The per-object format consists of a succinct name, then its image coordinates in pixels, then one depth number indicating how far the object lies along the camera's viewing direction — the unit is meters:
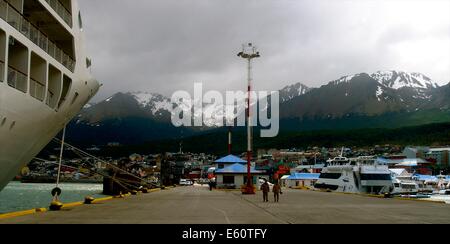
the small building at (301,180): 89.19
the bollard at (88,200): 24.94
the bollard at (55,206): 19.61
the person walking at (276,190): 28.67
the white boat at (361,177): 55.50
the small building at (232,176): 60.81
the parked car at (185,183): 100.06
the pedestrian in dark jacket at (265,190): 27.84
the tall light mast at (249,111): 42.24
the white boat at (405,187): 62.38
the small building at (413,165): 134.50
